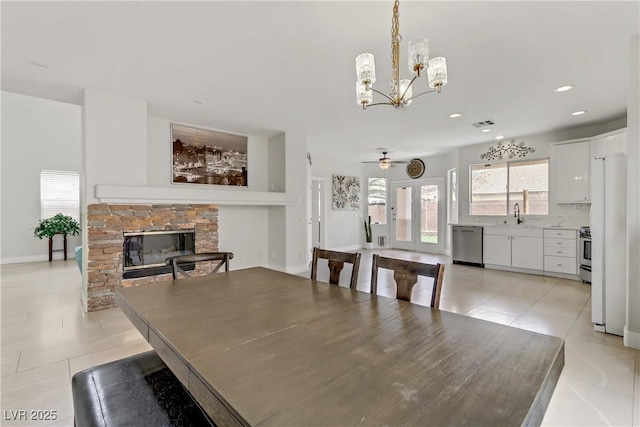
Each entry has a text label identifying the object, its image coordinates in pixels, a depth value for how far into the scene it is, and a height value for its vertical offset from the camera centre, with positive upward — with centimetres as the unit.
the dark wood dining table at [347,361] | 70 -46
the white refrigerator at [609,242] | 276 -30
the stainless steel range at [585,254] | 452 -69
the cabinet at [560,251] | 492 -69
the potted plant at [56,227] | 670 -34
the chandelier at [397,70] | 188 +94
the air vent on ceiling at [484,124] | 478 +142
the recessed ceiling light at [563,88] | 343 +141
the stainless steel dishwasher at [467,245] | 607 -72
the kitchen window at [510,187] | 567 +46
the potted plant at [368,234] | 889 -69
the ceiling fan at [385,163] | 670 +108
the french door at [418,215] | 800 -13
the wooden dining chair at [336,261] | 189 -35
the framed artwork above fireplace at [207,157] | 477 +94
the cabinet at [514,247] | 531 -69
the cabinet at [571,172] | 493 +65
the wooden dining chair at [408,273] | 153 -34
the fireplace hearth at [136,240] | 357 -38
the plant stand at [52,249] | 691 -83
